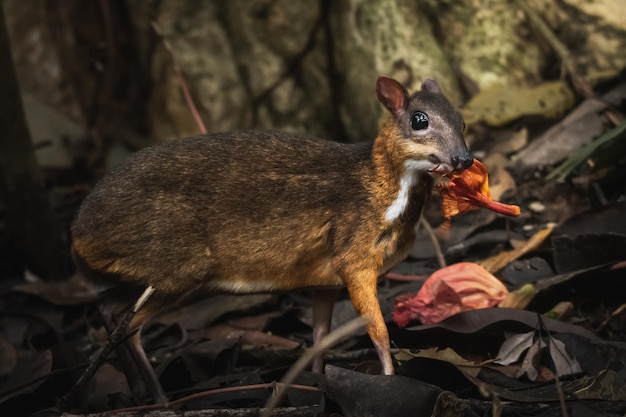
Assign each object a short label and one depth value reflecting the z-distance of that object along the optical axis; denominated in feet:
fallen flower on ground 27.94
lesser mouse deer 24.75
